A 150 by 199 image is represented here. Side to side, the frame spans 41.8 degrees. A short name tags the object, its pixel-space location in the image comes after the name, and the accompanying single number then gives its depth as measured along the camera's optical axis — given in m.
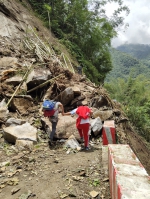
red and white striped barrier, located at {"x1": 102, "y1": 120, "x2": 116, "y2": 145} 4.72
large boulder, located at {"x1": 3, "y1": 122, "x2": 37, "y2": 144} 4.55
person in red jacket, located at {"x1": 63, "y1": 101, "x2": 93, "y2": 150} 4.55
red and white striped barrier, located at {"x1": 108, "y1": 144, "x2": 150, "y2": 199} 1.80
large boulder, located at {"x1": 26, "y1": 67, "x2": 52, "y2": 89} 7.02
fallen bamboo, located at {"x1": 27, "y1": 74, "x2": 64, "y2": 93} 7.05
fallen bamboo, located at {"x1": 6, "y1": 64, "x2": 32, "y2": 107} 6.09
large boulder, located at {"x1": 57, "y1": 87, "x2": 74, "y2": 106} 6.61
